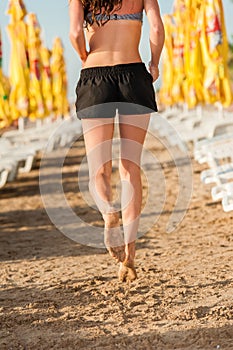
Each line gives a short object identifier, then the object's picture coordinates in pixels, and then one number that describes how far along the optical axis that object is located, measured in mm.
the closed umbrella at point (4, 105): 11758
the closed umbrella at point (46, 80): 15391
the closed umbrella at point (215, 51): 9773
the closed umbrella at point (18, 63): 12391
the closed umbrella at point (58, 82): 16766
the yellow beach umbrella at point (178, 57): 13906
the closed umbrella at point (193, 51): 10453
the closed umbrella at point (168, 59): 16984
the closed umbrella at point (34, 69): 13633
